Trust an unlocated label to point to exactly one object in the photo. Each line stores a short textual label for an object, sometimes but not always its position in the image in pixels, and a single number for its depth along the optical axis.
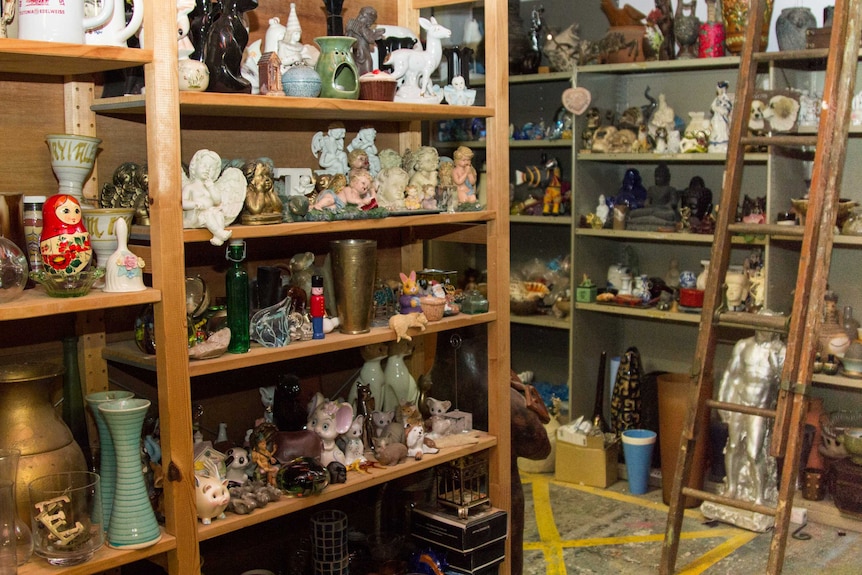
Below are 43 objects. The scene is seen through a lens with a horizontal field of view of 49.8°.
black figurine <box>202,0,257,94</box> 2.27
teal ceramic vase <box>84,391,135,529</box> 2.16
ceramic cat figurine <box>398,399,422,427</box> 2.89
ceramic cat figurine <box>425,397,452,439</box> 3.01
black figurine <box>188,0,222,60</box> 2.30
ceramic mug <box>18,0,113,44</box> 1.93
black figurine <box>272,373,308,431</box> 2.57
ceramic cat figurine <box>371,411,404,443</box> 2.79
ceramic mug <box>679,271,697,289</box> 4.77
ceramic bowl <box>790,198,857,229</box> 4.25
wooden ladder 3.26
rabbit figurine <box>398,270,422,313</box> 2.81
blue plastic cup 4.58
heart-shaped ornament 4.82
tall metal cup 2.59
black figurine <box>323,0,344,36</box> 2.60
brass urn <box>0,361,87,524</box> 2.00
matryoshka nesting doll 1.96
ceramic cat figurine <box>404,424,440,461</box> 2.79
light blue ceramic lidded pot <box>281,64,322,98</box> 2.39
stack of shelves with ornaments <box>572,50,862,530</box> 4.33
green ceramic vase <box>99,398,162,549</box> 2.07
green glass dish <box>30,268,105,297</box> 1.96
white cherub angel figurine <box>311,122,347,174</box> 2.80
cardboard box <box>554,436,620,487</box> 4.72
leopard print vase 4.84
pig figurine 2.22
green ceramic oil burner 2.46
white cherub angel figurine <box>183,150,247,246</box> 2.20
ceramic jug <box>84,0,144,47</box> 2.04
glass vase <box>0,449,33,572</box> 1.91
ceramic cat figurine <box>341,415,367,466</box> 2.71
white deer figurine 2.74
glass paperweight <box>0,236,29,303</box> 1.90
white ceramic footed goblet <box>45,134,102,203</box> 2.14
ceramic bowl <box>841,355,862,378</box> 4.18
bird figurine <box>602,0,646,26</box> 4.91
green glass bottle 2.32
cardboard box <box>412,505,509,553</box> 2.89
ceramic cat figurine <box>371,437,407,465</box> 2.71
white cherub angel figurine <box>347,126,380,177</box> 2.85
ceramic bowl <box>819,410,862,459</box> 4.27
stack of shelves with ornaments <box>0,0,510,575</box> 2.05
